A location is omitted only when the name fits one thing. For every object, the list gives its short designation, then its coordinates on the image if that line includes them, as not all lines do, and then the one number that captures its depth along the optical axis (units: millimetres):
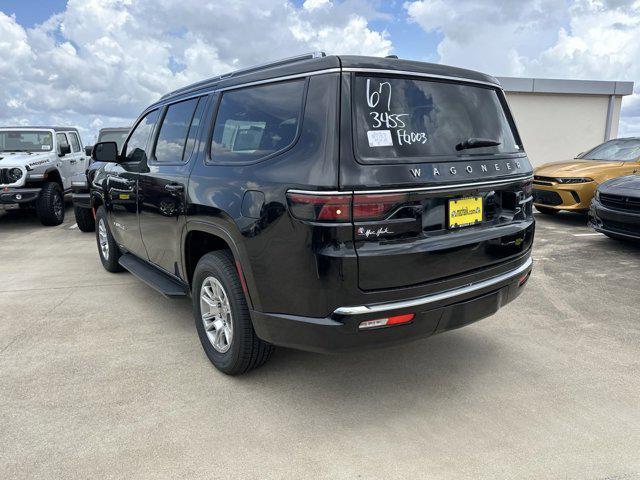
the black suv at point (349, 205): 2287
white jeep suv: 8734
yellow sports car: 8203
